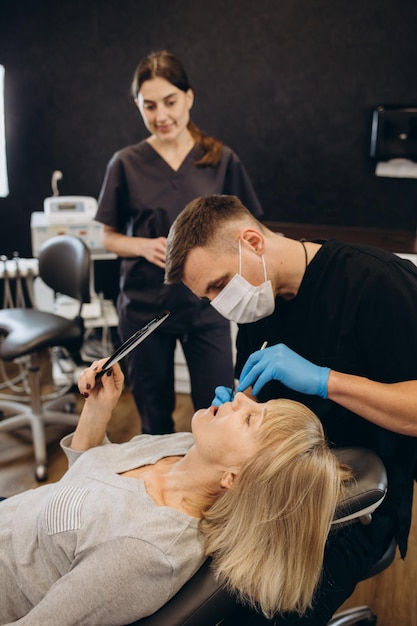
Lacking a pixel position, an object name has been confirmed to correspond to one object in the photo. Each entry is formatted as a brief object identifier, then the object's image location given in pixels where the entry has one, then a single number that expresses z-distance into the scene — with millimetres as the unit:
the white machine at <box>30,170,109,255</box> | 2932
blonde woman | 1003
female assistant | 1996
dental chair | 965
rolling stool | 2352
